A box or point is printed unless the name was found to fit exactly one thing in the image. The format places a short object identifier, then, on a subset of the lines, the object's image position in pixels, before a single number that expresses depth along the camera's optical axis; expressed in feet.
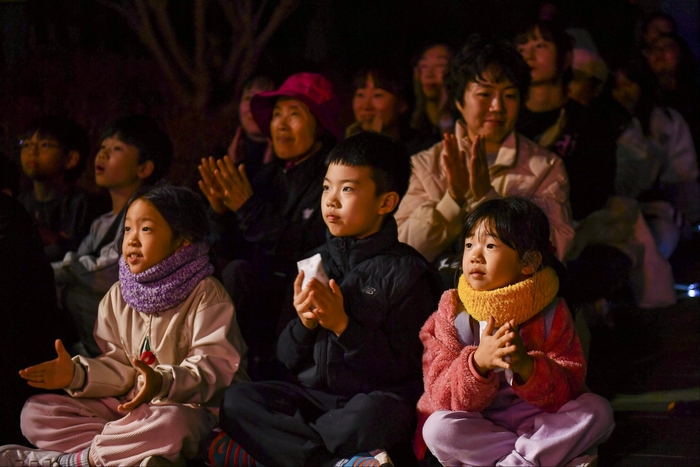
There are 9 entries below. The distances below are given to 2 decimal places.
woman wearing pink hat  10.66
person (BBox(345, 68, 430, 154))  12.63
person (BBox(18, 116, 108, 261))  12.98
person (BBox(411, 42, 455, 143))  13.55
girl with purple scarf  8.77
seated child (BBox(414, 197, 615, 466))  7.78
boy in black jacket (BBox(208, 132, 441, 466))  8.48
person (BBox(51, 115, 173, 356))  11.35
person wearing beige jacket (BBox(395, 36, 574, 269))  10.18
